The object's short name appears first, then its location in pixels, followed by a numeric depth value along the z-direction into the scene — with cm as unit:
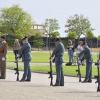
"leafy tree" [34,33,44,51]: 11119
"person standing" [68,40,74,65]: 4016
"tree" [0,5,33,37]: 12481
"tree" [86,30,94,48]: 12306
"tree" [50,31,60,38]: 12194
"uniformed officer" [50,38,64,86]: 2189
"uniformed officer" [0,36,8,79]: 2592
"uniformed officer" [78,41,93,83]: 2439
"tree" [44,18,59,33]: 13634
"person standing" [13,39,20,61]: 4401
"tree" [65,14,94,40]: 13438
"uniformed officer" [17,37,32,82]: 2444
